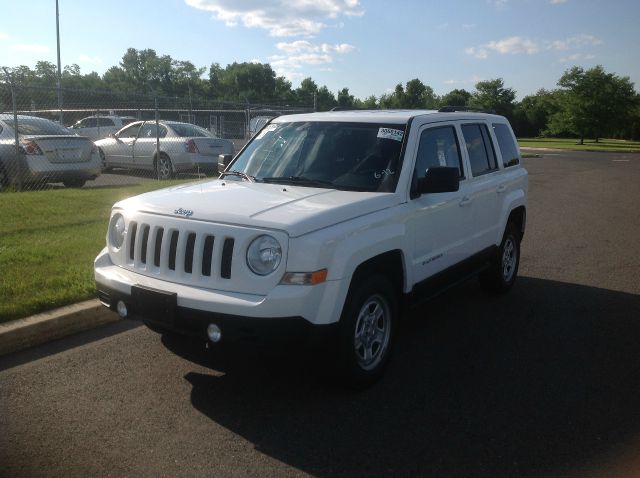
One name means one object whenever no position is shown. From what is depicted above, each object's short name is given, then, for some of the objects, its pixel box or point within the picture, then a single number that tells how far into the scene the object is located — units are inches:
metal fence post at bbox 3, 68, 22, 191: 454.6
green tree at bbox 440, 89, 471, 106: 2577.3
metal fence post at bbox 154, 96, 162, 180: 571.4
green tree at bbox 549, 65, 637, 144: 2289.6
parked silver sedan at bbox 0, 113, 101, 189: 474.9
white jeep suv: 148.3
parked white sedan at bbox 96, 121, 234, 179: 605.3
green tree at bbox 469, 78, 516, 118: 2709.2
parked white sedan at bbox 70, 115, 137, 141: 792.3
